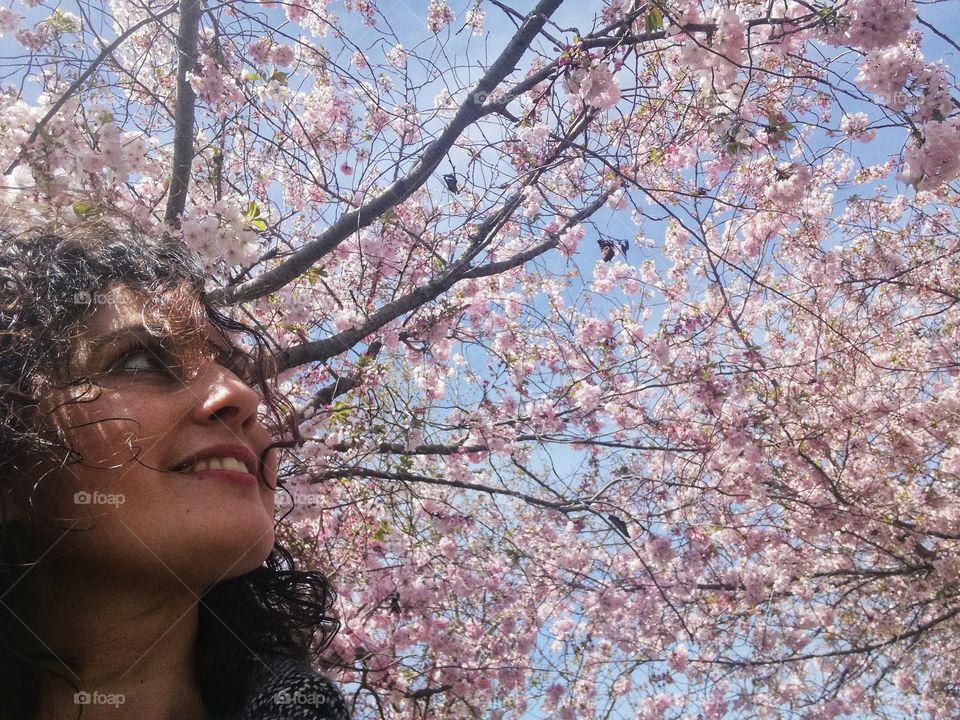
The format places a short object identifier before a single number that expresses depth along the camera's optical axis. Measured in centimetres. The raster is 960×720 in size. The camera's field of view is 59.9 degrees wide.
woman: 38
